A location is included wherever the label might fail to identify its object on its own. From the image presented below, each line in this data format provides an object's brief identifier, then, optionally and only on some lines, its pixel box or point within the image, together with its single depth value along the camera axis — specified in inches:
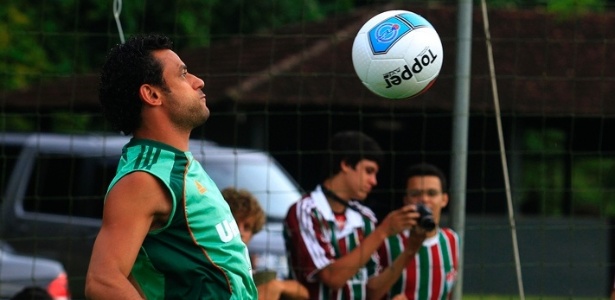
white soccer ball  483.2
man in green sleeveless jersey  336.2
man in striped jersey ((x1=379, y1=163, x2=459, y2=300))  550.3
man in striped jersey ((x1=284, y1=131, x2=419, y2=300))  526.3
